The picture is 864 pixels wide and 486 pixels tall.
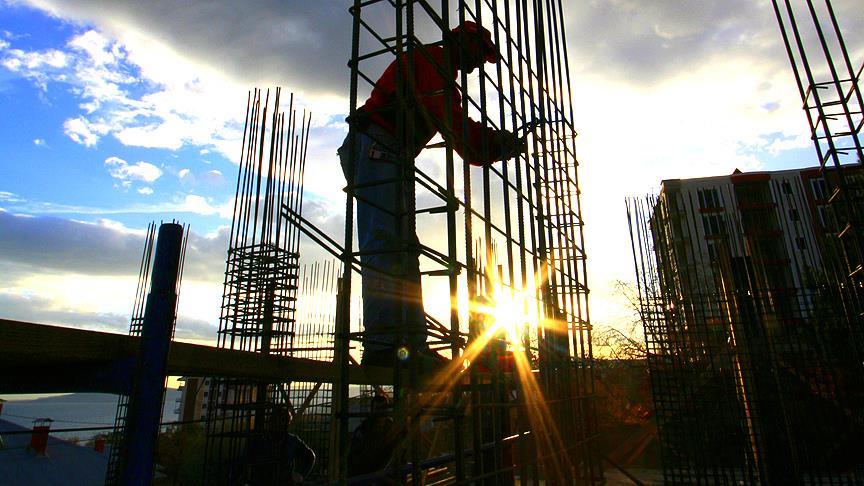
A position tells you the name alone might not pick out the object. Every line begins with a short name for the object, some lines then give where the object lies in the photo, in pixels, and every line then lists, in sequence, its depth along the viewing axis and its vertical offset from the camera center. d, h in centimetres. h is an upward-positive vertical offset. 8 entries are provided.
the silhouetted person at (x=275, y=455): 622 -61
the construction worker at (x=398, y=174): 304 +140
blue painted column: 150 +12
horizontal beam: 137 +15
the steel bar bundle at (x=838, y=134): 627 +312
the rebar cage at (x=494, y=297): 307 +82
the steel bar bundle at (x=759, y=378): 813 +19
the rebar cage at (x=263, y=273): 827 +207
